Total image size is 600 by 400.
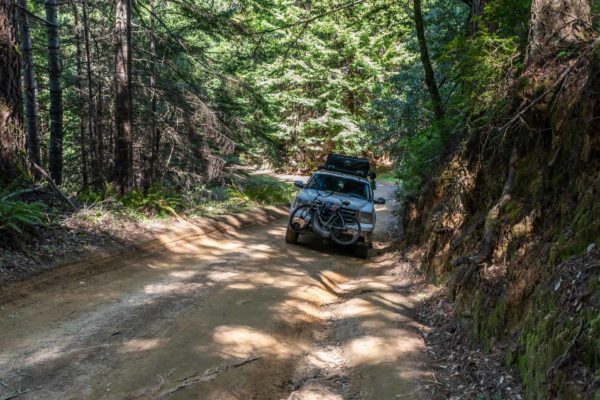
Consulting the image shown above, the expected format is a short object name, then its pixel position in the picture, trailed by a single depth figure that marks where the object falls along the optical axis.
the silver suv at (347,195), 11.66
